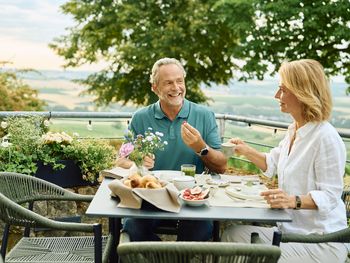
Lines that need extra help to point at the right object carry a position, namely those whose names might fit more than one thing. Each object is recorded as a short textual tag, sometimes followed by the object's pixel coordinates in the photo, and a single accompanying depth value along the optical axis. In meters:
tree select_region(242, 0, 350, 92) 12.05
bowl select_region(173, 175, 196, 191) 2.43
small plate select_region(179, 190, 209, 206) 2.19
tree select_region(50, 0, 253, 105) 16.64
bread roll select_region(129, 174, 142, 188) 2.23
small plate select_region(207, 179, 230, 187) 2.58
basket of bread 2.11
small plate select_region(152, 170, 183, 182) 2.61
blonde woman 2.27
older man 2.93
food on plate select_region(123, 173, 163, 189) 2.20
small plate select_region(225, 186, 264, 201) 2.32
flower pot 3.73
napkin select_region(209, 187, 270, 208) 2.24
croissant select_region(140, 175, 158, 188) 2.22
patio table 2.05
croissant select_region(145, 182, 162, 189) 2.19
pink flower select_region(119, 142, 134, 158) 2.45
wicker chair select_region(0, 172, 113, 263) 2.25
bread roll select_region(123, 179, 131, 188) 2.23
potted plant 3.69
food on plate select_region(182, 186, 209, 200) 2.23
